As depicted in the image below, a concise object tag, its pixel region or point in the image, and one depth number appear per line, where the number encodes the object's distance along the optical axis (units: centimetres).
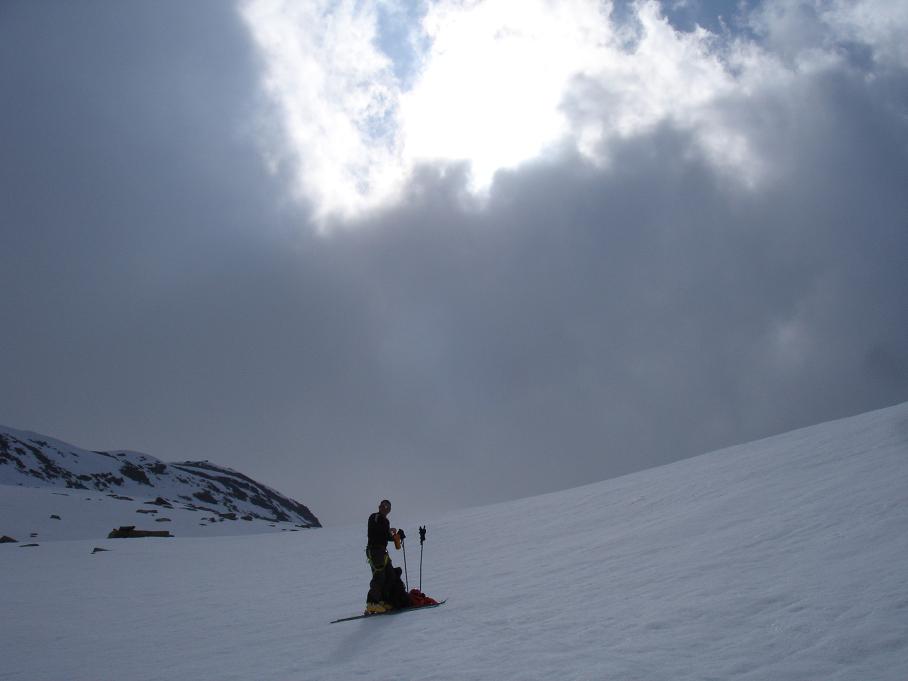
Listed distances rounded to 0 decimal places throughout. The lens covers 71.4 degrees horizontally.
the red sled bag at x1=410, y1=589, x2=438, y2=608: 1068
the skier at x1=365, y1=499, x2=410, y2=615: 1051
